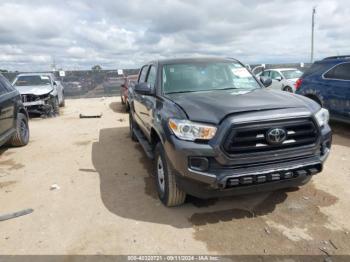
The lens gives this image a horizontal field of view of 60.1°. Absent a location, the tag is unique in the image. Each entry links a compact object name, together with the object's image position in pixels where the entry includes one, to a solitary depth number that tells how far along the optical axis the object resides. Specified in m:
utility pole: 29.62
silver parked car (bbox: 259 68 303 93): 13.71
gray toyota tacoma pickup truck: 3.08
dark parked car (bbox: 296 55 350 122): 7.07
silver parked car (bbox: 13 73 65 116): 11.24
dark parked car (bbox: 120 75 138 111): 12.34
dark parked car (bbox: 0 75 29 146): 6.08
